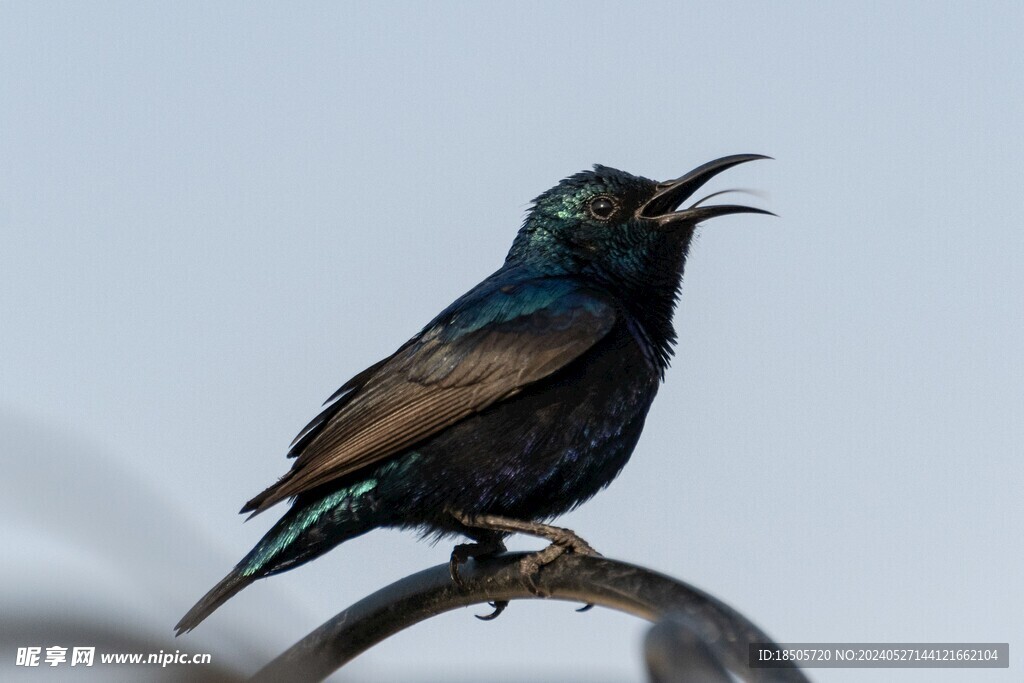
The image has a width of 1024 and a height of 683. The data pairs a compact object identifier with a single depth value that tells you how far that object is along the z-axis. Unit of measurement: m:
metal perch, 6.16
